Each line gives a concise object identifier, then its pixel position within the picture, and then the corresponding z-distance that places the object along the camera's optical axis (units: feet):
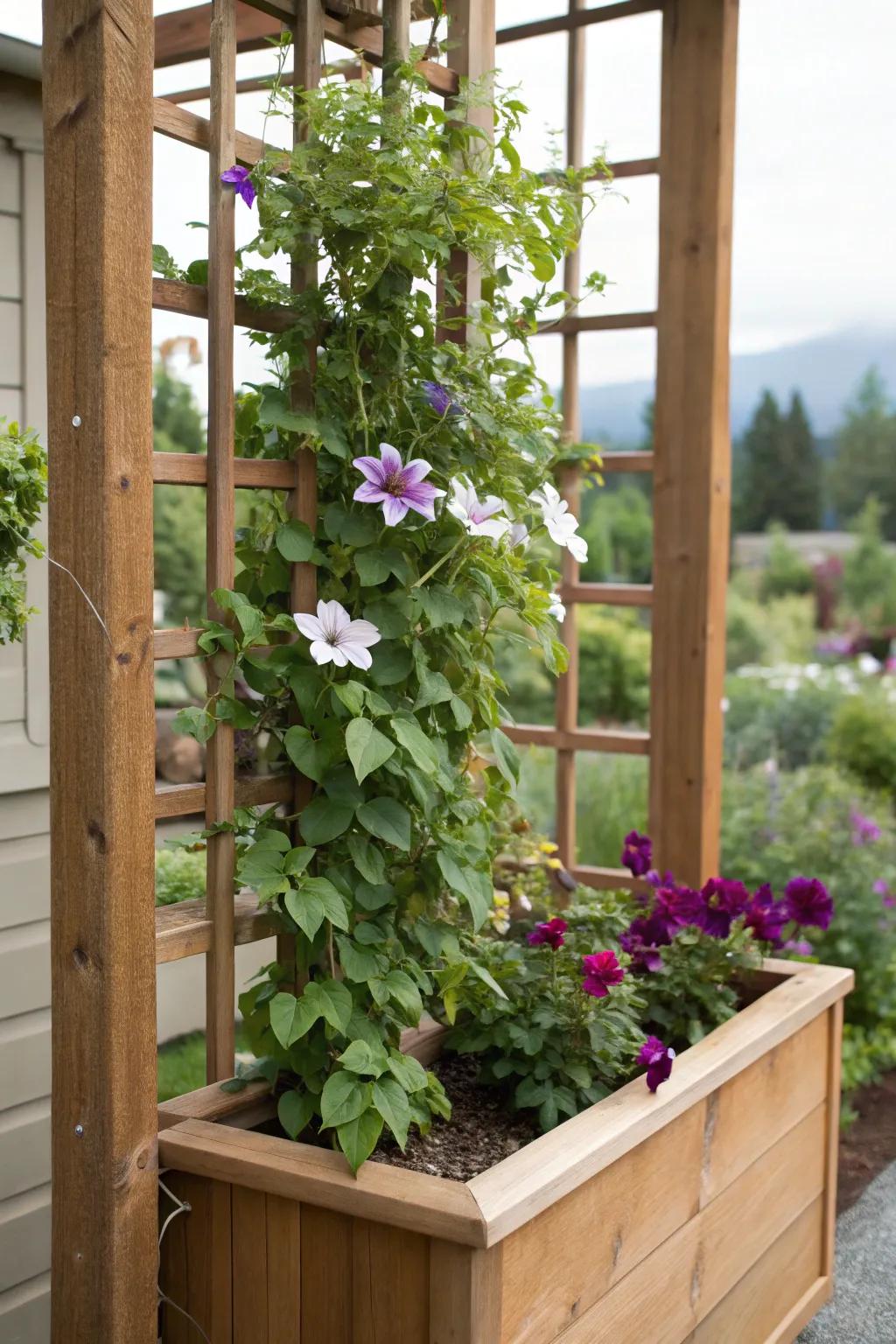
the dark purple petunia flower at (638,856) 7.89
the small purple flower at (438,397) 5.56
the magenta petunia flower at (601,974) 6.01
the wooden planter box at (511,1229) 4.67
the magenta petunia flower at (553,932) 6.38
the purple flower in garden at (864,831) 12.48
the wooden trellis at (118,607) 4.67
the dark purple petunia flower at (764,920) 7.40
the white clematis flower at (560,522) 5.92
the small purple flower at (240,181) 5.05
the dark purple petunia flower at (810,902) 7.49
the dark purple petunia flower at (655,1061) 5.74
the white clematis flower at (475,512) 5.42
